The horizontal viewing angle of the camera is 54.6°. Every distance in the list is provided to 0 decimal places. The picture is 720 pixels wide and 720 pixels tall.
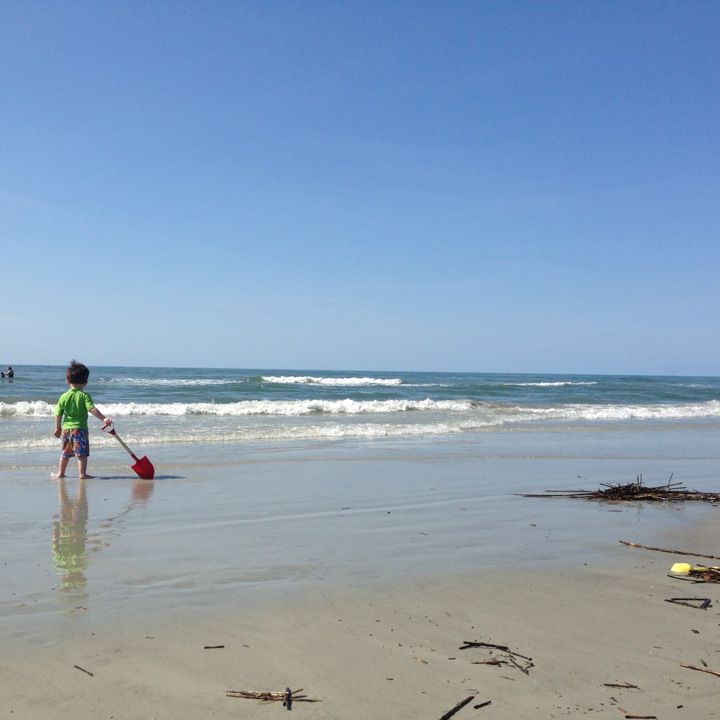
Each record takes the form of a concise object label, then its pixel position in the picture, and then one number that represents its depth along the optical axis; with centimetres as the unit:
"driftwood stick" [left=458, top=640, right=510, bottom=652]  340
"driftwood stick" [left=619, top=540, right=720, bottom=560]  535
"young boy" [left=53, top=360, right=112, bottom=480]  904
